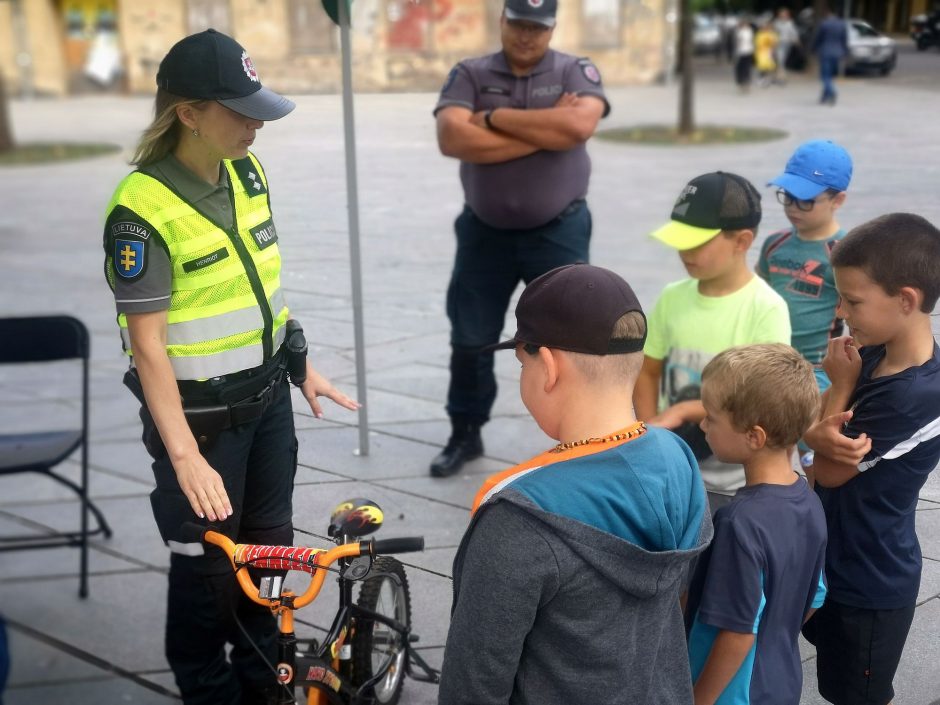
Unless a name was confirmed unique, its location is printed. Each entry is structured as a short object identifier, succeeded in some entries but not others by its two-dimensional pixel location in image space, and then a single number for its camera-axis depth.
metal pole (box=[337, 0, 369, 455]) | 4.10
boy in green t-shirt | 2.70
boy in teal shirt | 3.29
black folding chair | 3.57
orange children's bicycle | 2.06
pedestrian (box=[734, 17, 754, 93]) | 23.86
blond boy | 1.91
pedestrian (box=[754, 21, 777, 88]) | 24.75
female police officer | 2.24
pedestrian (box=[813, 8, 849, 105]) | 20.14
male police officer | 3.88
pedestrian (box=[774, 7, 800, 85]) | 25.92
